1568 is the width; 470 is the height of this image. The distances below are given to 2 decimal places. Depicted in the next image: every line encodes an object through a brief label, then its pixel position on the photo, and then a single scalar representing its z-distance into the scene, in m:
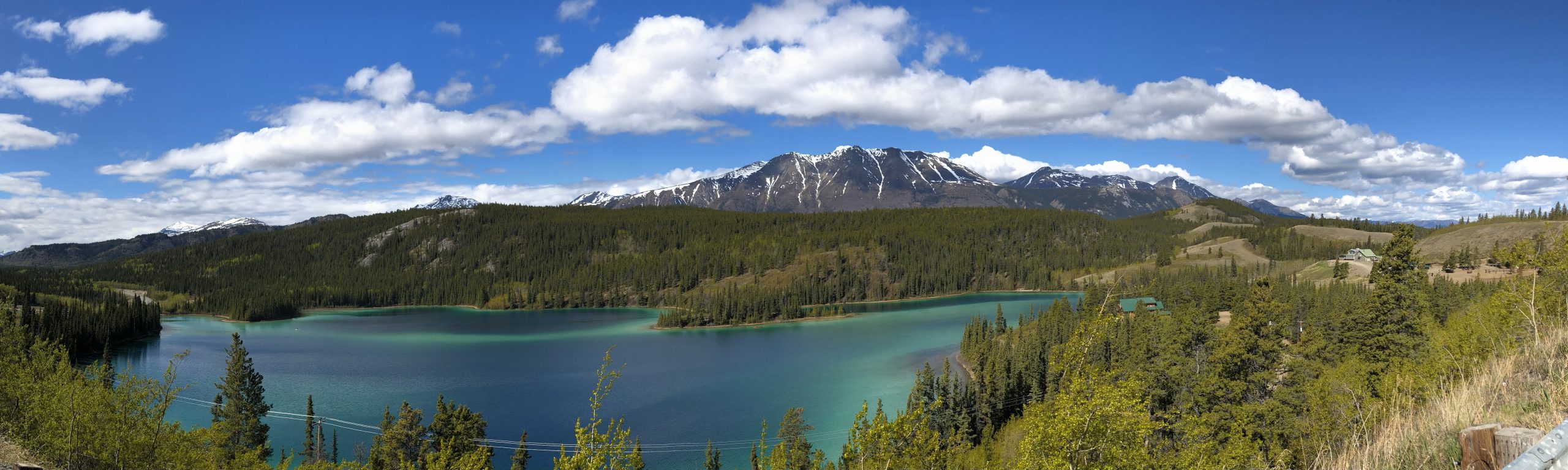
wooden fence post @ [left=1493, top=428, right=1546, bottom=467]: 5.53
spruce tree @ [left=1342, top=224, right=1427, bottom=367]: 43.34
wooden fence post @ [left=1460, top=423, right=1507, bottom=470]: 6.06
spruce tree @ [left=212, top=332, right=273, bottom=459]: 47.75
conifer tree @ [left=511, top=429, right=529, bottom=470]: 43.50
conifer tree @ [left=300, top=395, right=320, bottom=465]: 49.91
